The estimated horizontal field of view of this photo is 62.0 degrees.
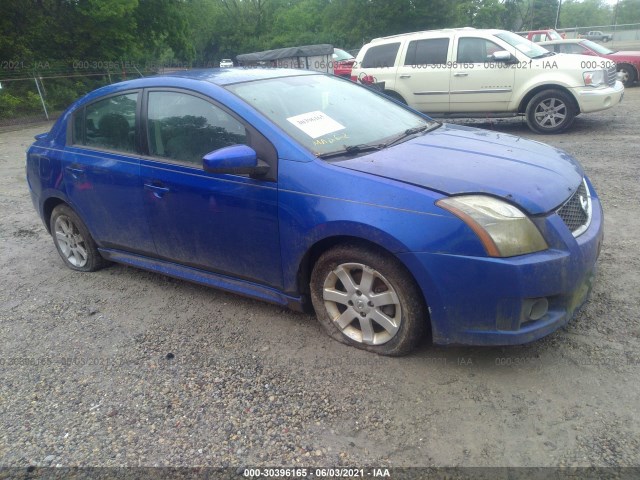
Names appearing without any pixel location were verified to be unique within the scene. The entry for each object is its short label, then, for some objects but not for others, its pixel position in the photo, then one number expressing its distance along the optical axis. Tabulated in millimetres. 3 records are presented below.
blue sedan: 2699
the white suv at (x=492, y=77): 8945
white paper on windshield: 3359
